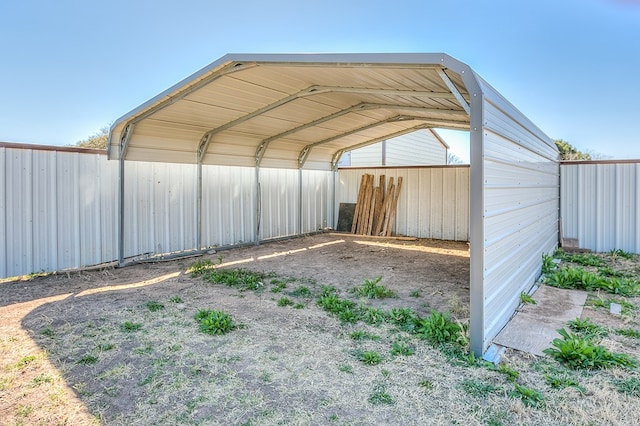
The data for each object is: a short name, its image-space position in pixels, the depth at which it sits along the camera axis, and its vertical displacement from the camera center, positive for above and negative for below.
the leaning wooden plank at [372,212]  10.62 -0.19
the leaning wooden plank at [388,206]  10.42 -0.02
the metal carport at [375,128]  3.00 +1.37
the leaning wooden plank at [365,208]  10.75 -0.08
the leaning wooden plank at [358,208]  10.93 -0.08
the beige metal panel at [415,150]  14.68 +2.44
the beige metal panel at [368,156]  14.29 +1.94
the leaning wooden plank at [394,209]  10.34 -0.10
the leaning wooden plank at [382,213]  10.47 -0.22
